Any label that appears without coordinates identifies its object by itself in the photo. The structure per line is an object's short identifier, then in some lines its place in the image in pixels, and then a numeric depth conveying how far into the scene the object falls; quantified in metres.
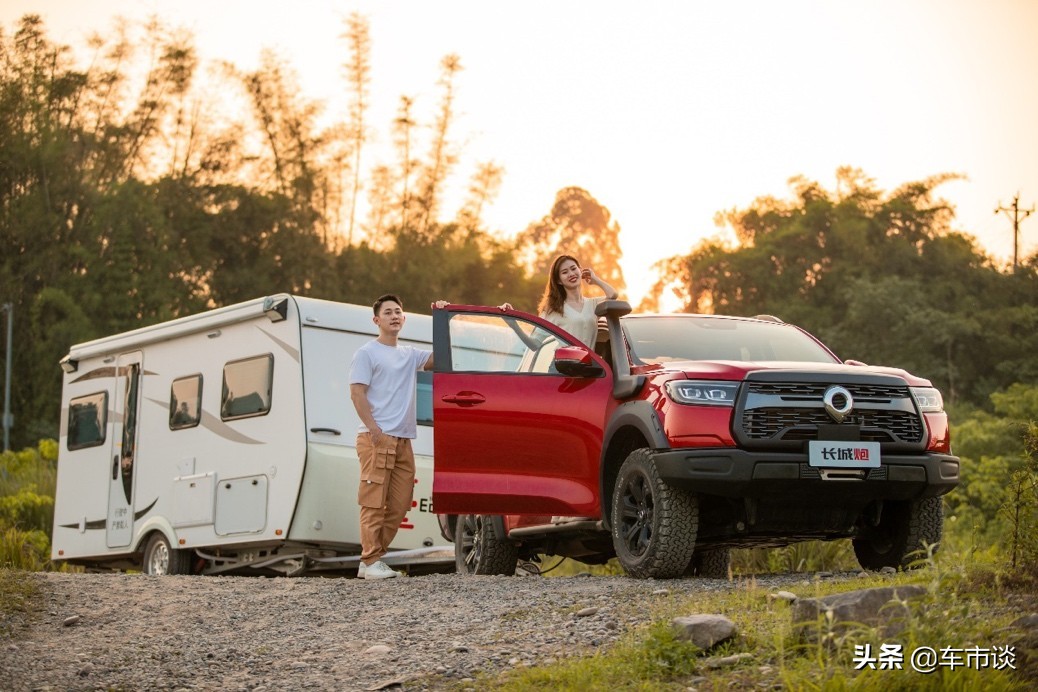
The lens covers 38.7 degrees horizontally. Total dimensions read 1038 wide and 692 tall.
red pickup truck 8.15
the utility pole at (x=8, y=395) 36.72
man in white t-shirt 9.98
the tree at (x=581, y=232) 61.38
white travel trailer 12.27
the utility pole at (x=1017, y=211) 48.31
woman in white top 9.78
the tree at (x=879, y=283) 47.91
